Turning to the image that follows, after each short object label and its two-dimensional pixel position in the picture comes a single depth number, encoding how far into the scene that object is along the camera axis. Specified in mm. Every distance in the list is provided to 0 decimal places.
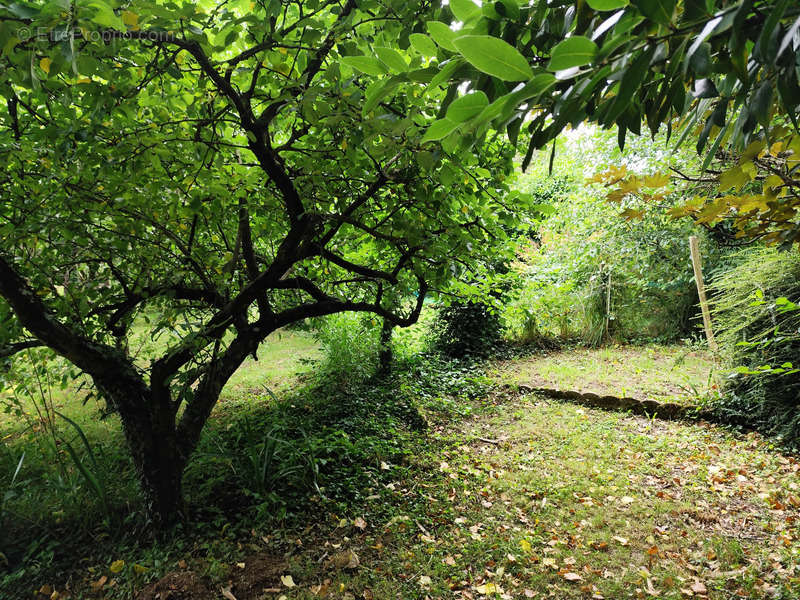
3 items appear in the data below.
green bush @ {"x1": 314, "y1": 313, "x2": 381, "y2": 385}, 6012
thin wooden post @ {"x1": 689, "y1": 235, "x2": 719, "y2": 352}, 5756
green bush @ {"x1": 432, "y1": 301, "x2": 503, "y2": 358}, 8078
